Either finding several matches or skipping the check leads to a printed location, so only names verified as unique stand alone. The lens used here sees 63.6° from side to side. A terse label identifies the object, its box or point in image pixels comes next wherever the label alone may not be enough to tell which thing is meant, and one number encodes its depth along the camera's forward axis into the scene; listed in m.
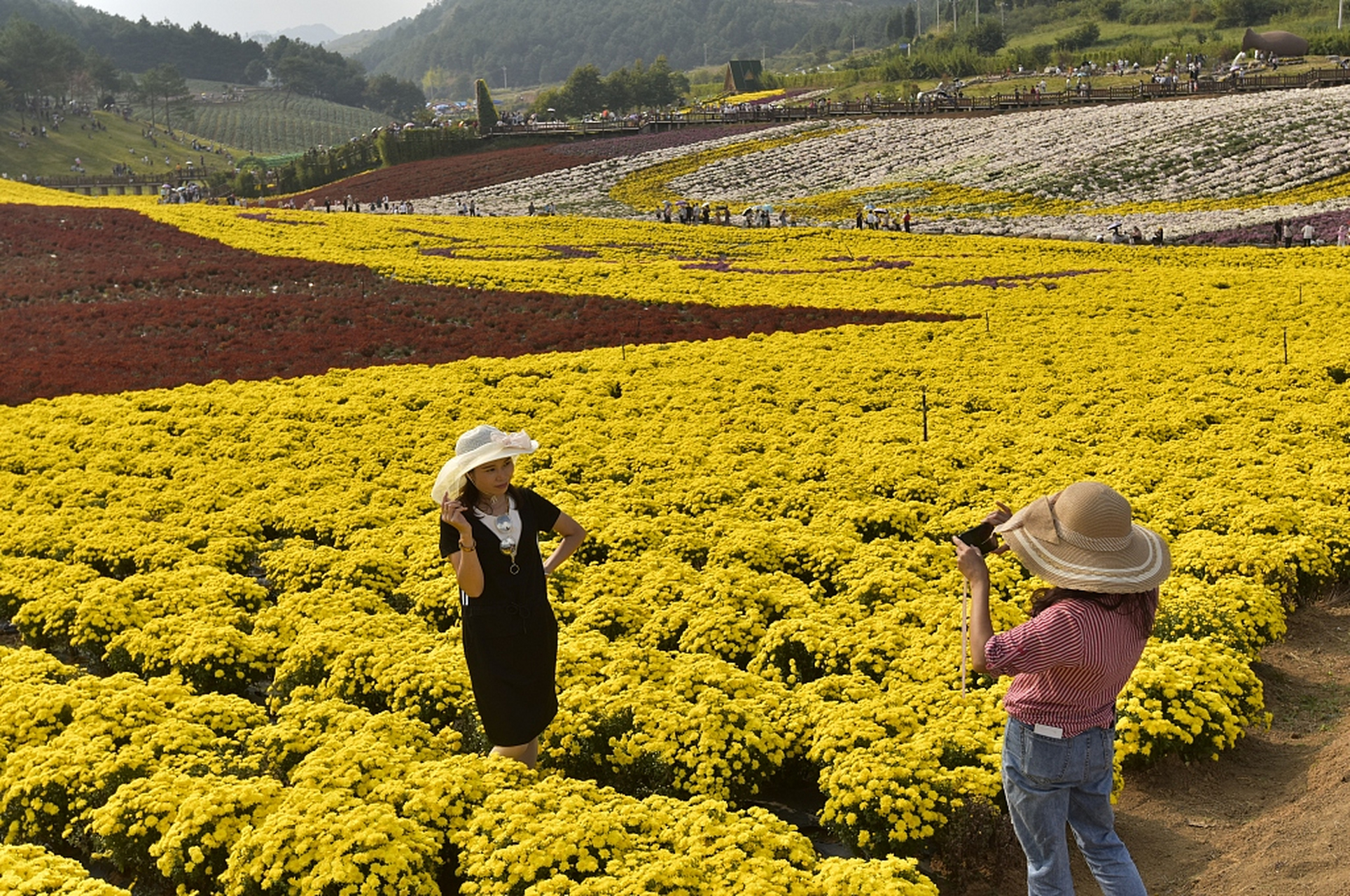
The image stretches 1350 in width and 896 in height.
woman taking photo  4.57
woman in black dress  6.01
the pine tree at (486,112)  88.19
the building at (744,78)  117.12
